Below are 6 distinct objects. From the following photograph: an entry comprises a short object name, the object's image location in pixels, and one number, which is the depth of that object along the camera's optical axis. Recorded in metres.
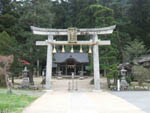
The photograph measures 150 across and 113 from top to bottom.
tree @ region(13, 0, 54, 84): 18.46
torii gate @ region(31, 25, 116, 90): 15.09
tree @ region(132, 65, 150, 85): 16.86
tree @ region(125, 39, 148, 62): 29.62
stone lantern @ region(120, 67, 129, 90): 15.32
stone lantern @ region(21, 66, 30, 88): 16.29
